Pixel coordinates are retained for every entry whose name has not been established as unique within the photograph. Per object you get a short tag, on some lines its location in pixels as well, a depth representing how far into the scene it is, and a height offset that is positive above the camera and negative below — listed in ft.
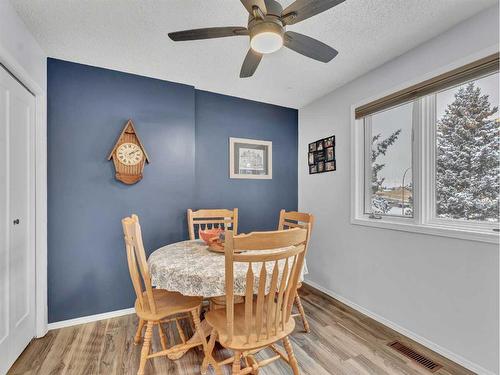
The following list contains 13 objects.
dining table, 4.53 -1.67
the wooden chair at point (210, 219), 8.43 -1.21
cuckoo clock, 7.88 +0.96
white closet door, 5.38 -0.80
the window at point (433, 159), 5.63 +0.72
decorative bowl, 6.24 -1.25
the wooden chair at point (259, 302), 3.82 -1.99
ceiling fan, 4.04 +2.84
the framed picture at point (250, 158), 10.40 +1.18
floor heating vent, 5.65 -4.13
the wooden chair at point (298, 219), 7.00 -1.04
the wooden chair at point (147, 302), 4.85 -2.60
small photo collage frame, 9.71 +1.24
